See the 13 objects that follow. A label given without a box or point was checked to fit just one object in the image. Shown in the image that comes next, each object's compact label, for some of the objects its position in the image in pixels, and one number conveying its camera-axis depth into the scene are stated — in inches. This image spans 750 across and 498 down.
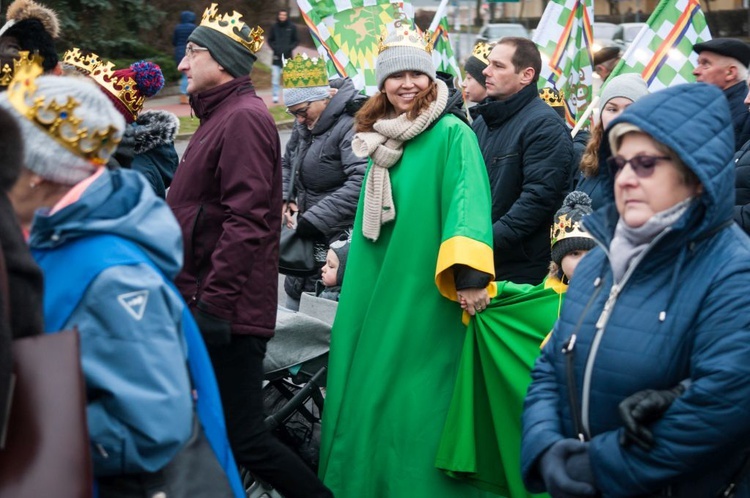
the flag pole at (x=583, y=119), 288.0
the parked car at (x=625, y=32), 1294.3
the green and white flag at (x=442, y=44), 339.6
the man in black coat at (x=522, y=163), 221.0
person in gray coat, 236.1
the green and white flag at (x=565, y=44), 333.1
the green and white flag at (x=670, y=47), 301.7
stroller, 199.8
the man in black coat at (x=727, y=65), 261.0
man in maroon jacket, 169.0
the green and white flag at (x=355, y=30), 325.1
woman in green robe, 188.4
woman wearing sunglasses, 107.3
